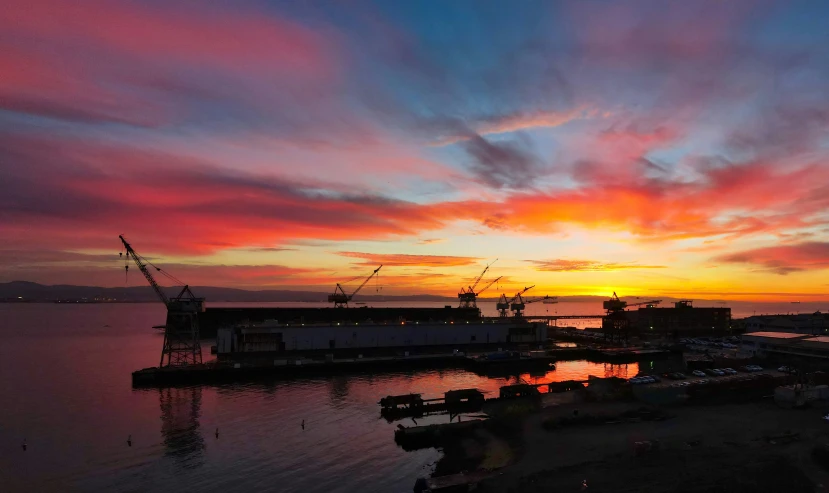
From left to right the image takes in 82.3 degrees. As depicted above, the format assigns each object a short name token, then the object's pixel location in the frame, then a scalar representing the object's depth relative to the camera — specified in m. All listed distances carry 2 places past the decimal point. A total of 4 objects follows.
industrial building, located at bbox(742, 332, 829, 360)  79.94
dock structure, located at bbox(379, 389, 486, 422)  53.09
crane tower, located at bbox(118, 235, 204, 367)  81.62
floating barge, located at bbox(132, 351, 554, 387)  72.31
